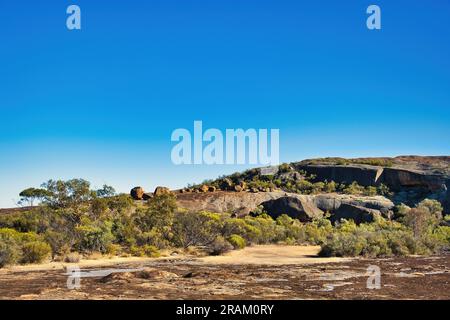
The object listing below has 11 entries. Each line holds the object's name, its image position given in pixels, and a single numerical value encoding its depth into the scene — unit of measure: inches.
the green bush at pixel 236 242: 1224.0
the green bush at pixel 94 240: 1018.7
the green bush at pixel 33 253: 834.8
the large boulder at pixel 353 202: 2084.2
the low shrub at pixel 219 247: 1105.4
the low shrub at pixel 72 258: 882.1
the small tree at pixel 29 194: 2106.3
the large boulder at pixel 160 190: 2333.2
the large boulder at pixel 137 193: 2386.8
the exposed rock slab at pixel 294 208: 1985.7
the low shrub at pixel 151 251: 1044.5
